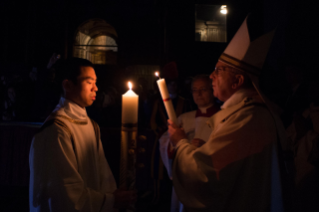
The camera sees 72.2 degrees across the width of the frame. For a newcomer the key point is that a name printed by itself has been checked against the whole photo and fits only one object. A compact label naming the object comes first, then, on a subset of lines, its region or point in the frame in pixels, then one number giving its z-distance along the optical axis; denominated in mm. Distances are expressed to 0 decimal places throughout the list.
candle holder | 1151
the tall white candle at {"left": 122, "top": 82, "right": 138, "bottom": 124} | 1152
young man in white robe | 1447
